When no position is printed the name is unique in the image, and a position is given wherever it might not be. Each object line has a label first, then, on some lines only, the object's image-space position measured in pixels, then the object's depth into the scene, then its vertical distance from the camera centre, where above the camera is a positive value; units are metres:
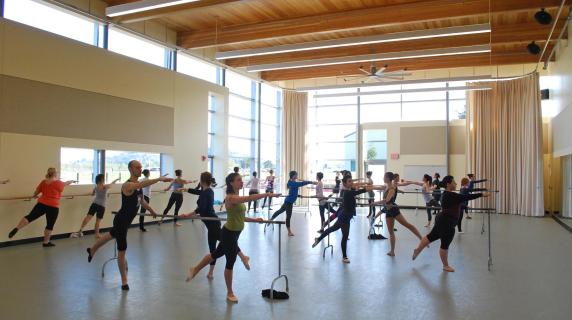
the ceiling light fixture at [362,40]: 8.52 +2.92
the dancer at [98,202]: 8.40 -0.72
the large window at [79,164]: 8.75 +0.07
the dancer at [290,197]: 8.20 -0.60
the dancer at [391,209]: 7.01 -0.71
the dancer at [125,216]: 4.78 -0.57
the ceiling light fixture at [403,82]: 12.14 +2.64
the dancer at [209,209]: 5.40 -0.56
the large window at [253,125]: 15.02 +1.67
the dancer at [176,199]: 10.52 -0.81
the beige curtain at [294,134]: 17.61 +1.45
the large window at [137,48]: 9.97 +3.10
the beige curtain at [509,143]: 14.03 +0.92
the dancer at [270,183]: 13.56 -0.51
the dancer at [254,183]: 13.60 -0.50
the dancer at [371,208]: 11.77 -1.12
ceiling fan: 11.55 +2.67
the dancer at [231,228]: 4.50 -0.66
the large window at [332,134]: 18.00 +1.50
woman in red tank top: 7.55 -0.67
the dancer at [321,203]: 9.55 -0.80
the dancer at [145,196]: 9.70 -0.72
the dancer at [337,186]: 10.47 -0.53
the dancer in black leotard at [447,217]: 5.98 -0.71
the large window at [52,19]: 7.87 +3.05
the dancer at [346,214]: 6.50 -0.72
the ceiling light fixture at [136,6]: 7.15 +2.94
